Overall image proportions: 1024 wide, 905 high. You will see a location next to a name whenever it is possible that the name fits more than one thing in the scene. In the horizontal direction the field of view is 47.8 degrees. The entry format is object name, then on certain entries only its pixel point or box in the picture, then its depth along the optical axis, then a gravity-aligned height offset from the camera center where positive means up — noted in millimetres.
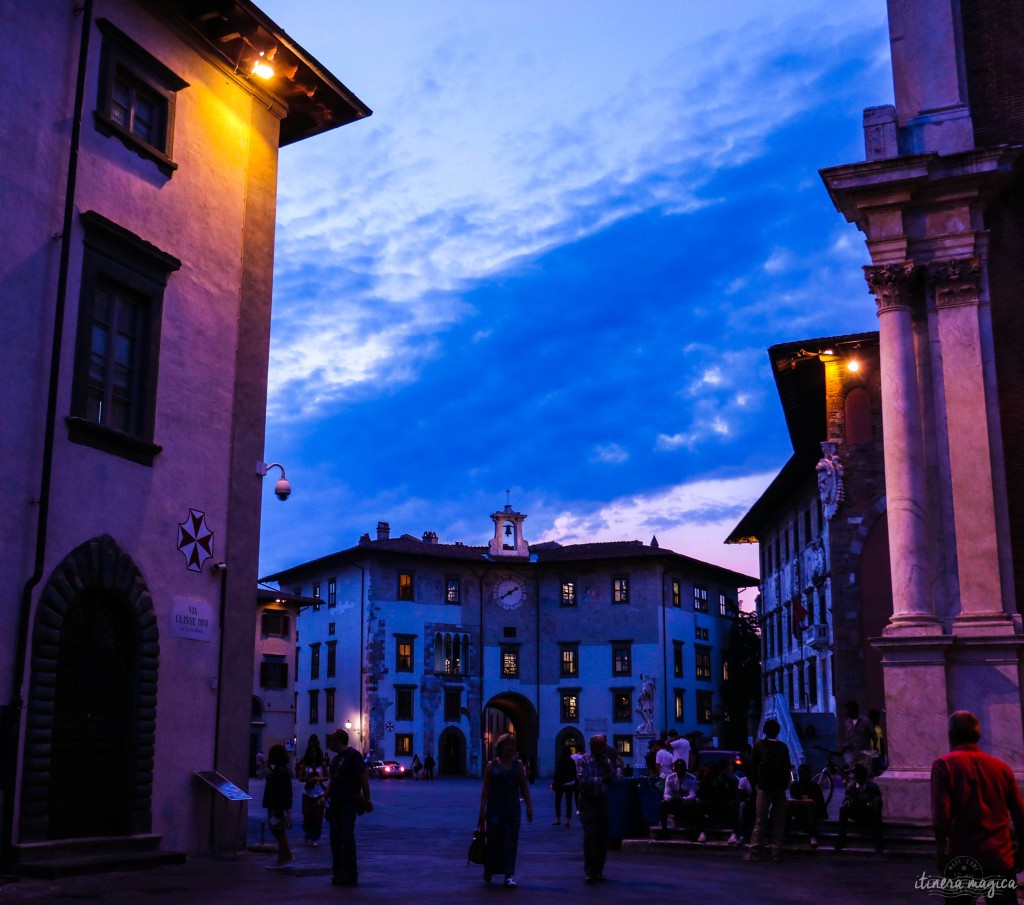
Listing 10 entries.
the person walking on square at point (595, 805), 13625 -1100
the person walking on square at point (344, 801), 13117 -1019
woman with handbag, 12930 -1059
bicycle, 17203 -1183
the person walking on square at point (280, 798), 14977 -1173
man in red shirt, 7008 -595
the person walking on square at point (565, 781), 25484 -1489
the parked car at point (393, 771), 61531 -3092
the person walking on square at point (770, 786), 15766 -983
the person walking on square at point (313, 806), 18828 -1525
